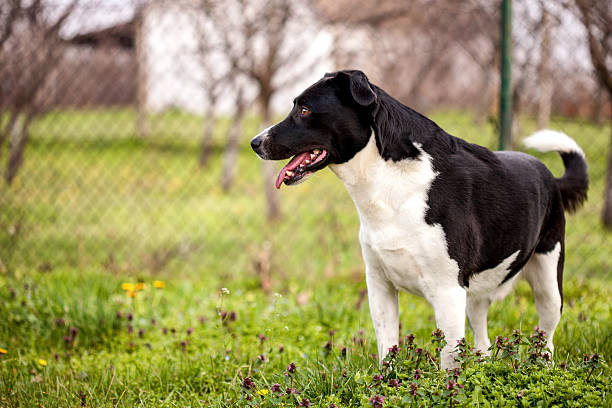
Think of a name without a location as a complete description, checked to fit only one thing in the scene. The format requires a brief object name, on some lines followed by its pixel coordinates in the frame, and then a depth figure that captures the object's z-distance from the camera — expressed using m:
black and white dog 2.40
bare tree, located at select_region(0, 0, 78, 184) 4.79
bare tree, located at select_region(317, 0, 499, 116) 5.00
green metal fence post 4.35
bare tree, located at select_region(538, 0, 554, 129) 4.54
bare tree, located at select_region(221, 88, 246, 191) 6.11
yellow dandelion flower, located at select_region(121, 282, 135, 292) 3.85
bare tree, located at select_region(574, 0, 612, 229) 4.33
